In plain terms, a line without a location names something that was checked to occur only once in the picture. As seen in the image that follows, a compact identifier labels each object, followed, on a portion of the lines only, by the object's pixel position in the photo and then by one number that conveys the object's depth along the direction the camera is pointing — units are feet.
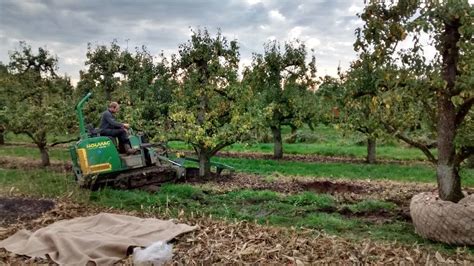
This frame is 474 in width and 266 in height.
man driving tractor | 47.80
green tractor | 46.47
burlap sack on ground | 26.84
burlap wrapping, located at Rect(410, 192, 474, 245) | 29.45
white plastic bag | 24.75
